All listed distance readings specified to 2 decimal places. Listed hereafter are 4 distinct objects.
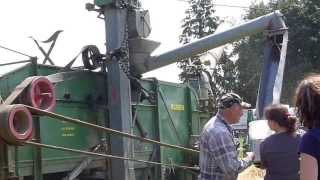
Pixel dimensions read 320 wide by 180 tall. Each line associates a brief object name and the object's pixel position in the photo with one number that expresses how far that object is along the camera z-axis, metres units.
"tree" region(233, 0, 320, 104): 33.97
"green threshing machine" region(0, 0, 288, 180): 6.12
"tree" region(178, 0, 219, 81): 44.94
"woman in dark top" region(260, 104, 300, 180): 4.50
